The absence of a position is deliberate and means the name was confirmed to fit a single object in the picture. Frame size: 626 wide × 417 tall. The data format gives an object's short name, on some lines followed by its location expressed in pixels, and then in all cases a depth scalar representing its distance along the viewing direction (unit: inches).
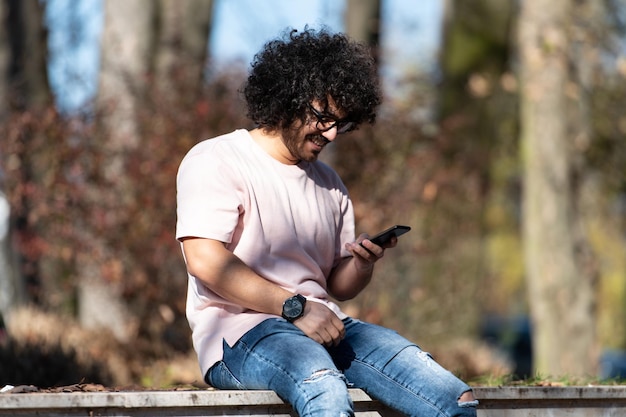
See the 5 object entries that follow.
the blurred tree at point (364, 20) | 842.8
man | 236.0
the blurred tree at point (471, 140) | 761.3
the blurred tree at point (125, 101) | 604.4
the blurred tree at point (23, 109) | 586.7
